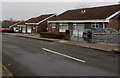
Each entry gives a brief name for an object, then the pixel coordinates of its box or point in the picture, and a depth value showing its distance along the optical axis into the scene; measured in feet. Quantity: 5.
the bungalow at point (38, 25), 144.48
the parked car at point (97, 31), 62.94
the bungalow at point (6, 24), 239.19
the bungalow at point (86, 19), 83.61
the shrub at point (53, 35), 71.57
